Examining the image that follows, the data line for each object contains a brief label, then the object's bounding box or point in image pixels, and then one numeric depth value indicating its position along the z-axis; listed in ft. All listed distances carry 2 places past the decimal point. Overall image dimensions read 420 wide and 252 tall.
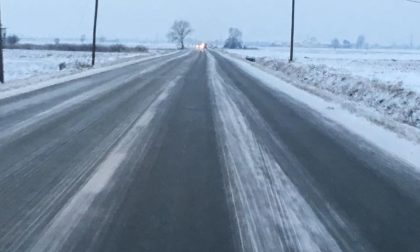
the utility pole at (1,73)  80.74
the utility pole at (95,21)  152.66
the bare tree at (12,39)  481.55
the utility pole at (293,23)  166.86
